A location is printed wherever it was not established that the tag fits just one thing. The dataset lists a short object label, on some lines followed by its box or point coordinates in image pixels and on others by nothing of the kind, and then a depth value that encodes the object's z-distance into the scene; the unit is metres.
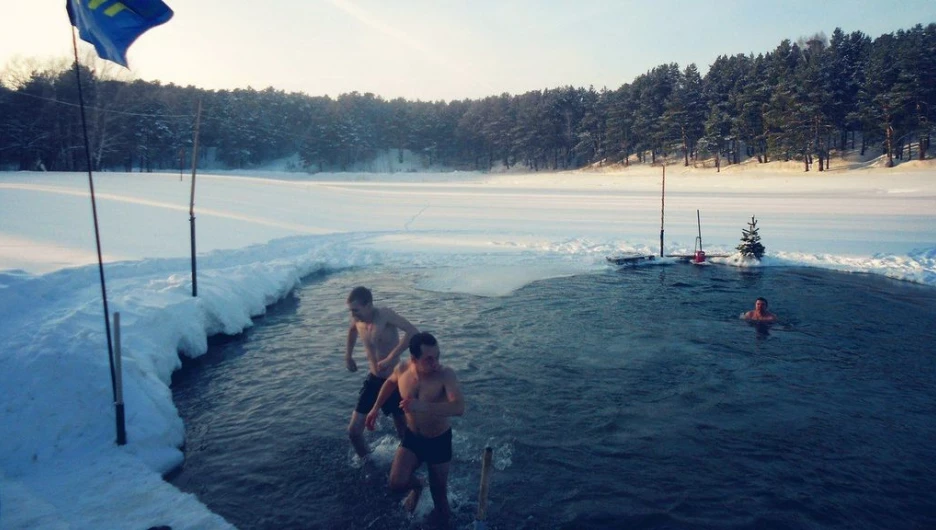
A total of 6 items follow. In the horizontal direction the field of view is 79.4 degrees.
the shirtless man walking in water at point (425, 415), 4.53
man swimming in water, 11.02
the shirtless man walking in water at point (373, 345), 5.76
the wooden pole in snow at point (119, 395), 5.30
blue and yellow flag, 5.35
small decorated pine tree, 17.48
